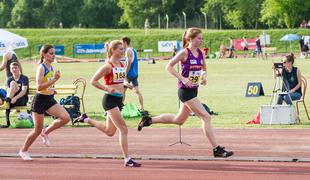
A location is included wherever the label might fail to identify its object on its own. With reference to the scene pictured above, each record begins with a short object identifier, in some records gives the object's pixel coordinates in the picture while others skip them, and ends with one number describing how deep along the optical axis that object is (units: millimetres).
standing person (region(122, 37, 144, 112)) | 19219
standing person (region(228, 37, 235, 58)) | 66288
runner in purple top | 12047
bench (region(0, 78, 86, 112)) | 20055
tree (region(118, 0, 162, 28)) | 103438
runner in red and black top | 11555
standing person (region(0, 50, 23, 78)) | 20805
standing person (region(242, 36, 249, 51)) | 72812
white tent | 36062
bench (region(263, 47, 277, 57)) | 70188
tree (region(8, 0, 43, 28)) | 109750
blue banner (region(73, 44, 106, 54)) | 76000
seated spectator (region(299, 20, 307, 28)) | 89638
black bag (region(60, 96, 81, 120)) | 18328
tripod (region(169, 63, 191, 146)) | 14382
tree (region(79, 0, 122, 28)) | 108188
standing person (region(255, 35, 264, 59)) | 59900
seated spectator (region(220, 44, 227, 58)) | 66188
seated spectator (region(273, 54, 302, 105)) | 17797
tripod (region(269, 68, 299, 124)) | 17338
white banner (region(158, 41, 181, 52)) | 76625
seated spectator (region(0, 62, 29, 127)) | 18891
